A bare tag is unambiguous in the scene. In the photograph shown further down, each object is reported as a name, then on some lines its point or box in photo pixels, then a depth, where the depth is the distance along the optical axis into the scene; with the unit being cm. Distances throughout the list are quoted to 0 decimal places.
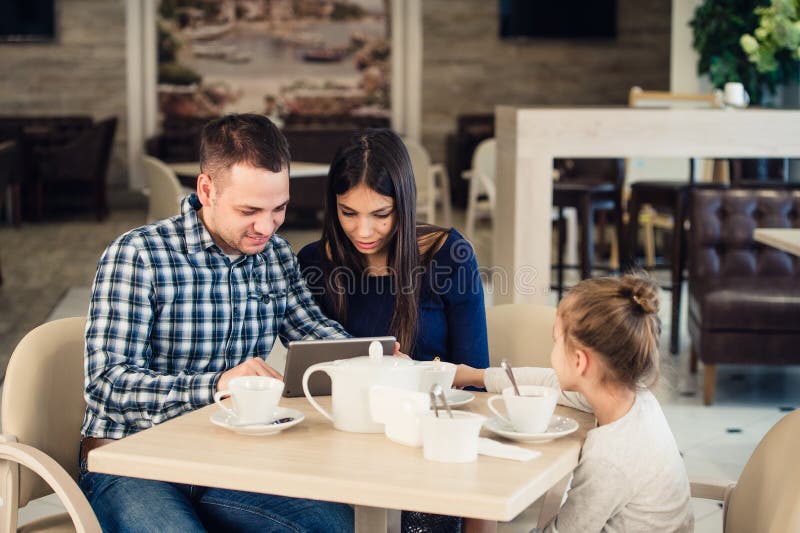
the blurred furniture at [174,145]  1052
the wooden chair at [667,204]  562
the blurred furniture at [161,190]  612
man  201
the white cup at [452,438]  163
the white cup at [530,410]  176
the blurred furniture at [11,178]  699
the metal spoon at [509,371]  186
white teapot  180
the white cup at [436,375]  187
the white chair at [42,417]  195
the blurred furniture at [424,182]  778
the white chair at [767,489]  171
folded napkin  166
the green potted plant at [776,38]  550
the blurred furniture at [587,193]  592
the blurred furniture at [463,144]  1126
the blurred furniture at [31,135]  1003
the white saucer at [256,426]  177
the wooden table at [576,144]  472
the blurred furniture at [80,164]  1020
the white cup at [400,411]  171
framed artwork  1145
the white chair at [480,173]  764
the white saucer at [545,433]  175
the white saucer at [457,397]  195
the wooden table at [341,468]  150
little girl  183
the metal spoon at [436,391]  175
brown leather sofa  460
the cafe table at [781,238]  374
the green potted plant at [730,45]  739
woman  246
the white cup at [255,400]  179
